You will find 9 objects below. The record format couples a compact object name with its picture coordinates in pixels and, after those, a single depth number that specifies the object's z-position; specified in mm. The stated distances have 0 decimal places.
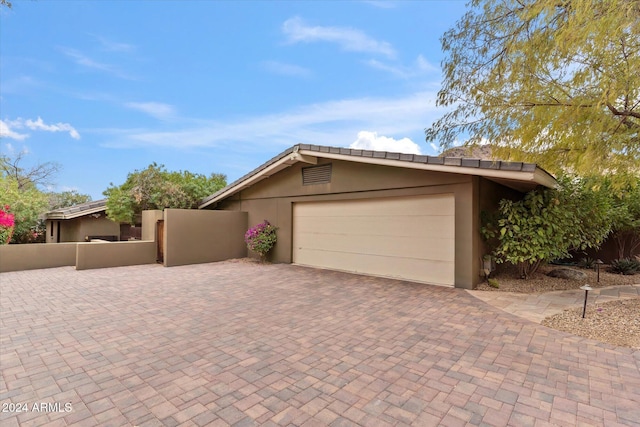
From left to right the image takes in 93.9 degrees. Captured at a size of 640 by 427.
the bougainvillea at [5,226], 9906
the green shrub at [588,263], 8844
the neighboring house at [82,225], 14336
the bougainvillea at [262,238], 10367
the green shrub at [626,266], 8047
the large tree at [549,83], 4063
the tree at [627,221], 7986
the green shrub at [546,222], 6375
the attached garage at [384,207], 6457
